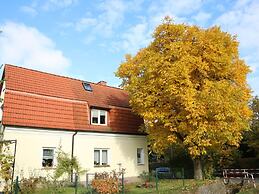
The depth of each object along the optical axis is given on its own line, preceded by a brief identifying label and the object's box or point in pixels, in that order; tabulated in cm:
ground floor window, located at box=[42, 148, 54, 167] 2088
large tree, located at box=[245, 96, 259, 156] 2672
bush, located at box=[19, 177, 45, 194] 1405
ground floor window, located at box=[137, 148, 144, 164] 2759
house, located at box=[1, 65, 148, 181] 2011
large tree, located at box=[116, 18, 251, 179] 1978
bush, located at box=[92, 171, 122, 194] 1461
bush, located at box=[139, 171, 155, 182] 2388
